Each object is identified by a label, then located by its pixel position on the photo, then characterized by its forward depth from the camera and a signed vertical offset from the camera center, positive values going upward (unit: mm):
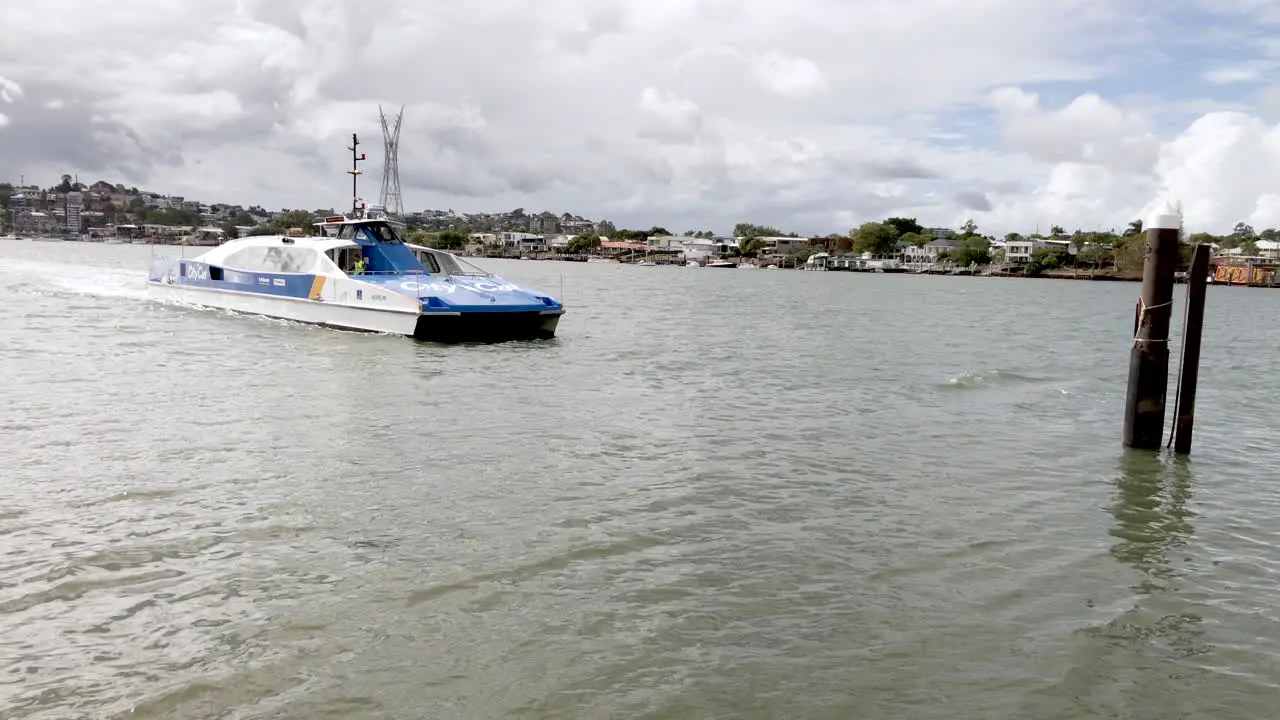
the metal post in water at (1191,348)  12531 -772
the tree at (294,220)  108025 +4478
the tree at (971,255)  197500 +5621
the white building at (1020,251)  191900 +6714
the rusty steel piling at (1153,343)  12375 -725
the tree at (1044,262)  186250 +4547
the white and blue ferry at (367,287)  24672 -831
